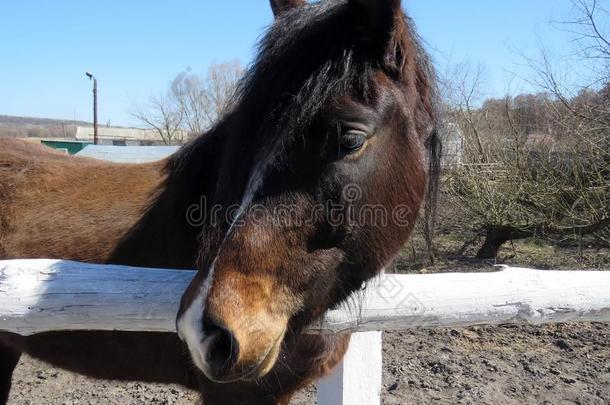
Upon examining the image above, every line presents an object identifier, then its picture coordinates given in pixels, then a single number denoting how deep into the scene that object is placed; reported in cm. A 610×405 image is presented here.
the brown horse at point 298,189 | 134
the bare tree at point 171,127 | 3228
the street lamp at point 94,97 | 2858
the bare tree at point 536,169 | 795
